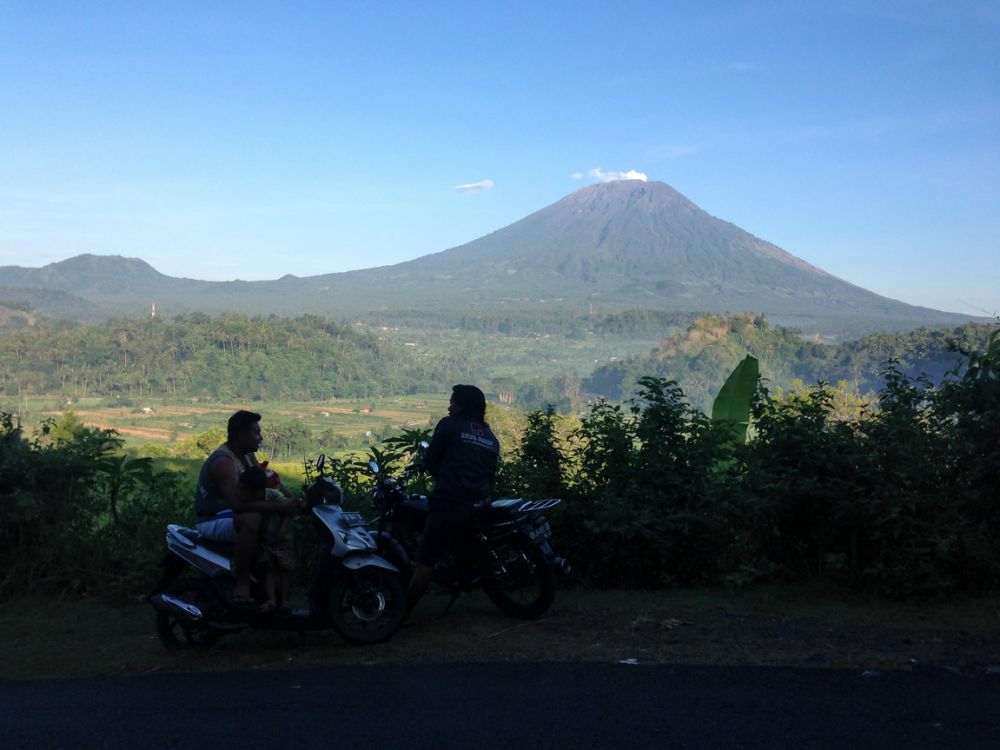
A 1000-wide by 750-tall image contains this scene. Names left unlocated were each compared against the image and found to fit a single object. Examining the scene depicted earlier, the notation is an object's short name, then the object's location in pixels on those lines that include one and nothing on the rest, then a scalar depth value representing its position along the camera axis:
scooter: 6.27
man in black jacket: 6.54
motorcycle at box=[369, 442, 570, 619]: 6.67
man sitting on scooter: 6.24
